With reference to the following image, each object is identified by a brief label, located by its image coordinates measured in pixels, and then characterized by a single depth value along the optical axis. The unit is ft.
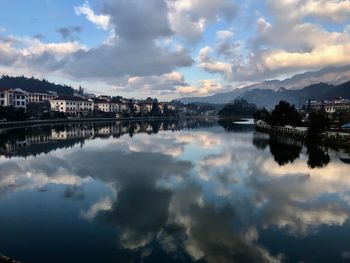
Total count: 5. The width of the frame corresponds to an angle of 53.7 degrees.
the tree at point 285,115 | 169.07
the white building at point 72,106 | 302.45
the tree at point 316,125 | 122.21
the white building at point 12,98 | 238.07
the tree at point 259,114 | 284.74
